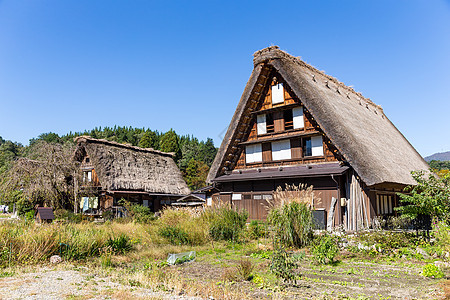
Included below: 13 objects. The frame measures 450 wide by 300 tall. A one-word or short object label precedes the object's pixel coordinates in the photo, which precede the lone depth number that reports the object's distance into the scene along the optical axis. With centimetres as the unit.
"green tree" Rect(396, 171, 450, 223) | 907
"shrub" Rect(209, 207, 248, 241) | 1232
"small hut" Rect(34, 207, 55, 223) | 1533
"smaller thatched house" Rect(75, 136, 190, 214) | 2789
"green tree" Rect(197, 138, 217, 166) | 6700
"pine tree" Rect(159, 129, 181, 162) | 5912
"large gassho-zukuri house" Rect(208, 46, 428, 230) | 1452
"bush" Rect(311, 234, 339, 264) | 840
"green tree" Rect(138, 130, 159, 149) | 6209
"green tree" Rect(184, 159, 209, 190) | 5309
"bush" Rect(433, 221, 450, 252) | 773
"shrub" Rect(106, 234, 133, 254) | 998
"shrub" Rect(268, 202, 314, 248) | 1049
